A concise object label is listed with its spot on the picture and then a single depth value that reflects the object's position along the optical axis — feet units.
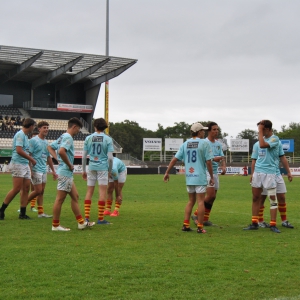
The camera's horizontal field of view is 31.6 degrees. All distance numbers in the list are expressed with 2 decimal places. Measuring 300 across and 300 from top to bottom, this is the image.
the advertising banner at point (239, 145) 253.03
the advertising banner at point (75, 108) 199.31
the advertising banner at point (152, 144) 246.47
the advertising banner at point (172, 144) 247.07
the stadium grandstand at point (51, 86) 166.50
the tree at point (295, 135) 311.99
